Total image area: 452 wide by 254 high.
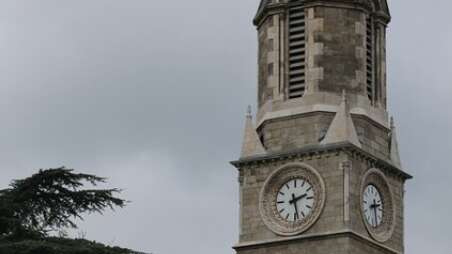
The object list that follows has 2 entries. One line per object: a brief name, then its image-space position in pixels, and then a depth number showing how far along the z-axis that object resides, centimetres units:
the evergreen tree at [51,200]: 5084
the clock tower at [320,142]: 6362
